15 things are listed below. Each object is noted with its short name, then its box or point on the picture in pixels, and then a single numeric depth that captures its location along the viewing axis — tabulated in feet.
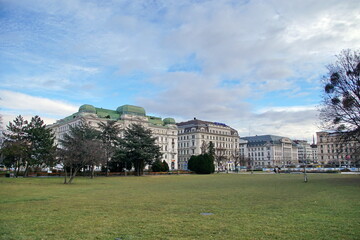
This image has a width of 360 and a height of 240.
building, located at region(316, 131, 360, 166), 453.99
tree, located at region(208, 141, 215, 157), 301.37
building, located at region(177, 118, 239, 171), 418.51
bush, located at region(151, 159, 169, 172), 249.59
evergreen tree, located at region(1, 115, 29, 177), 158.20
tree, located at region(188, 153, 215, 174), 254.47
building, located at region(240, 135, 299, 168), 550.73
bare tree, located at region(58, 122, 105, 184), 124.98
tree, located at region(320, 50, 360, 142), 103.91
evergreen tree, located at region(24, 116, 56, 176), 171.42
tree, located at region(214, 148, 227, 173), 325.54
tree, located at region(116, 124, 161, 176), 205.05
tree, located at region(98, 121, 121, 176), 206.45
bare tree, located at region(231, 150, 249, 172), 384.37
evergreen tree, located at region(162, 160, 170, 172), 256.44
